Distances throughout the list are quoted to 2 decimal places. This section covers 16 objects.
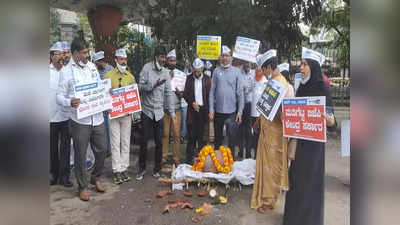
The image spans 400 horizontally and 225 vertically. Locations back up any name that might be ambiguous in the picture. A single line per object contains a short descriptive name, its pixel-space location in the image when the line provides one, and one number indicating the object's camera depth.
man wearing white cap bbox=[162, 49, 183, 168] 6.24
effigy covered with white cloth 5.27
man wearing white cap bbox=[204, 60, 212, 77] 7.63
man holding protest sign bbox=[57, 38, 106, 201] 4.60
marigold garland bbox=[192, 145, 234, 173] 5.40
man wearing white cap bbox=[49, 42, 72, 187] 5.13
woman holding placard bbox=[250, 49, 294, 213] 4.16
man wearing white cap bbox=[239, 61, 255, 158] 6.68
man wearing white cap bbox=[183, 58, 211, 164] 6.52
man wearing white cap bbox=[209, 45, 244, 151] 6.18
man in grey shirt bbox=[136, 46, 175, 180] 5.70
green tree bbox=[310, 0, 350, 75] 8.31
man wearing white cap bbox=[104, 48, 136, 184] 5.52
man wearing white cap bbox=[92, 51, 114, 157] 6.49
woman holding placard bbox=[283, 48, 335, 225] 3.52
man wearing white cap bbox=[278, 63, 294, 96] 5.11
